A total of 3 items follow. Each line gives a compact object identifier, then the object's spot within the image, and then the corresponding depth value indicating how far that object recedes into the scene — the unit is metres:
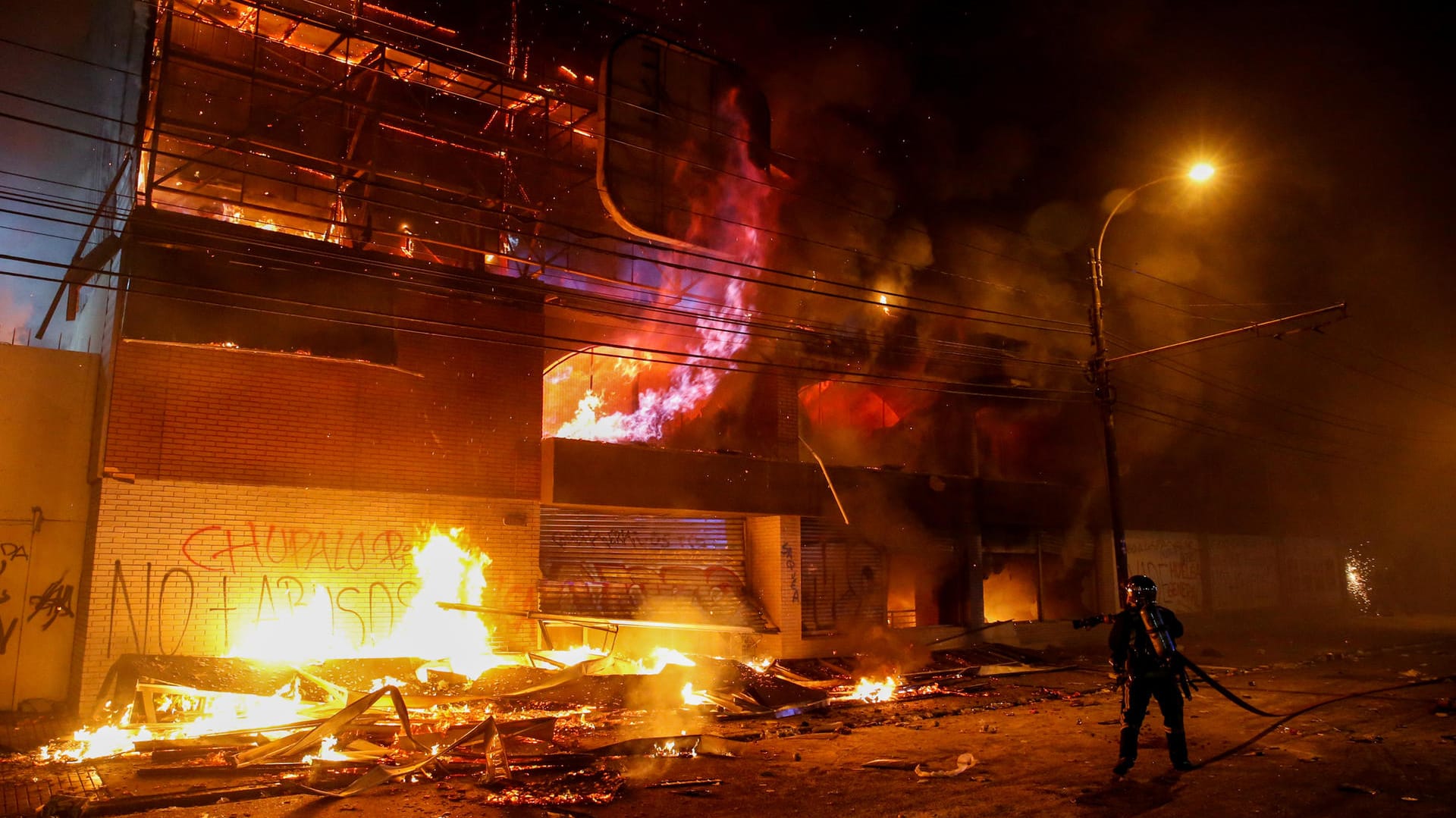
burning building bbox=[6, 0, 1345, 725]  10.69
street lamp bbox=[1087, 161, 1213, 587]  15.02
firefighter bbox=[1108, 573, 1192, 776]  7.50
